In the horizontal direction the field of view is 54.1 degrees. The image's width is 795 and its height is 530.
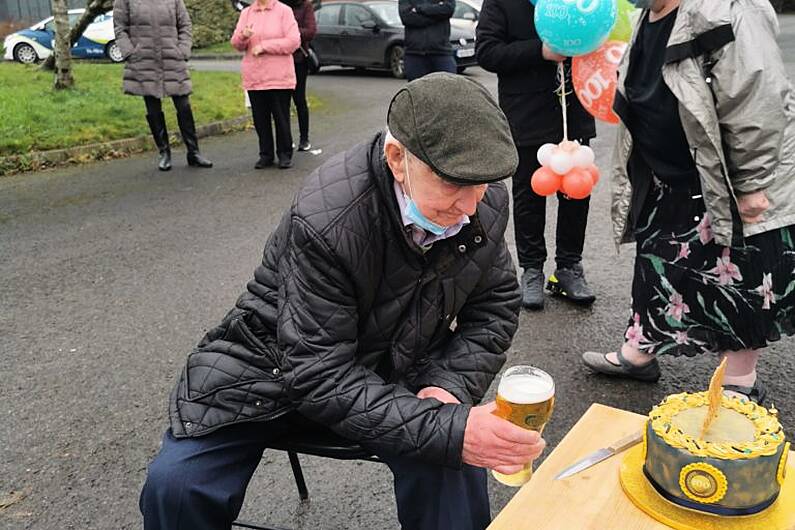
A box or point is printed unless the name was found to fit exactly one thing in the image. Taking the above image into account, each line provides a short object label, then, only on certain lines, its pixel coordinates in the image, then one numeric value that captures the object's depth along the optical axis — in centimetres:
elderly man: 170
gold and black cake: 158
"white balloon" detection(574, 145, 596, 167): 349
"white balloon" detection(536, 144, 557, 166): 355
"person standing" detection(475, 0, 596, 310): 371
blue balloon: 324
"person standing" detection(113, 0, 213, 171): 699
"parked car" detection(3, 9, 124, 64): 1959
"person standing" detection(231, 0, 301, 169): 725
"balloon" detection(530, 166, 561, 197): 354
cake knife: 184
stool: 202
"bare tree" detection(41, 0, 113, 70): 1159
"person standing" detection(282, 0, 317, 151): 815
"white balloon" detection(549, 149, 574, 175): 350
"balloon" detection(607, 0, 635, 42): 348
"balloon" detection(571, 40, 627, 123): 338
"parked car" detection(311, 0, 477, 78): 1459
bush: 2378
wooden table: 168
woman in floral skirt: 243
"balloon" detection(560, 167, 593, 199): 347
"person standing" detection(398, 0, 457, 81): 784
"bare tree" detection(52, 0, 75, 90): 952
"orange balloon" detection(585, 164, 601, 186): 352
